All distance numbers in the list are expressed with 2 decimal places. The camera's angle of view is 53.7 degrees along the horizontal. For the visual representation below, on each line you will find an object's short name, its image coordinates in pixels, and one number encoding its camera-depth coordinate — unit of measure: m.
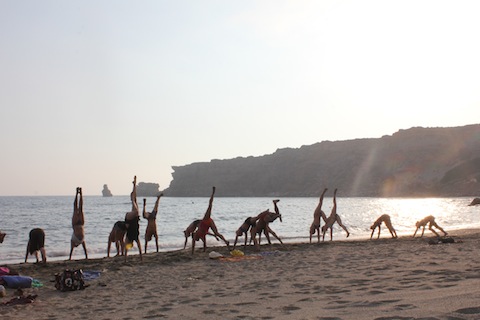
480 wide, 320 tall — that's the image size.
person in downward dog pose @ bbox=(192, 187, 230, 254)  14.95
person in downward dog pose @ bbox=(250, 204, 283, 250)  16.33
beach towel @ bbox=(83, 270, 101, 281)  11.06
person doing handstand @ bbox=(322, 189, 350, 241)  19.44
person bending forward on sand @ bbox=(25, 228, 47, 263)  13.48
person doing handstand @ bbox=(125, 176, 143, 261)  12.94
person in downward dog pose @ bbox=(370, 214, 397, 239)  21.44
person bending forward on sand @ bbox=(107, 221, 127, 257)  14.02
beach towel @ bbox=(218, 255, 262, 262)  13.98
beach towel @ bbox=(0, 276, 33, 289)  9.91
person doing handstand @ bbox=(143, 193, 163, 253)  15.69
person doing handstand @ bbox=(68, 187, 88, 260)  13.29
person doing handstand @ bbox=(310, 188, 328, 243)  19.22
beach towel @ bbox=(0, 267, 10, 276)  10.49
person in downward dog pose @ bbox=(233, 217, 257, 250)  16.97
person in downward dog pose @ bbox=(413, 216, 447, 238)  20.77
